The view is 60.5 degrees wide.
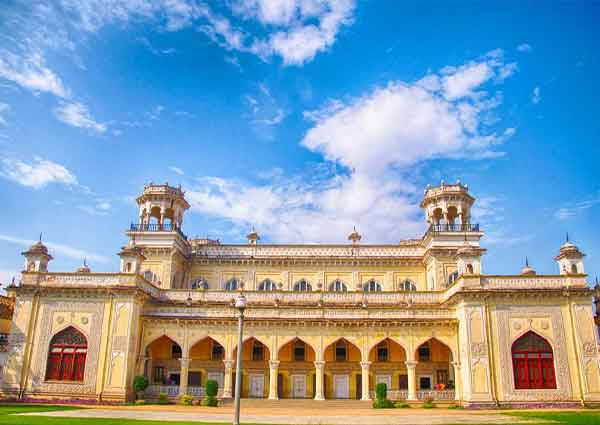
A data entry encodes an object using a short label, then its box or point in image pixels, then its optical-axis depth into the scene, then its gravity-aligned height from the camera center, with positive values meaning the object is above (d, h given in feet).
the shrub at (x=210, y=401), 108.47 -6.45
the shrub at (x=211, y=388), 109.29 -3.86
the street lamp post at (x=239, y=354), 57.77 +1.66
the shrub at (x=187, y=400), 109.60 -6.37
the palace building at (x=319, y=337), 109.19 +7.21
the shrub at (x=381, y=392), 107.65 -4.15
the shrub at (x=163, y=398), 111.86 -6.28
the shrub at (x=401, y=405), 108.68 -6.80
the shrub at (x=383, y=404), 106.42 -6.48
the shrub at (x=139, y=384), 111.65 -3.30
